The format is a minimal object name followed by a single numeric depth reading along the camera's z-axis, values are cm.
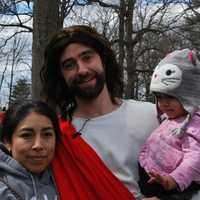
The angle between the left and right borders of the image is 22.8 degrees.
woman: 241
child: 265
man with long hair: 264
